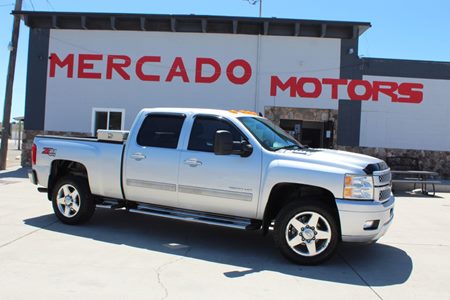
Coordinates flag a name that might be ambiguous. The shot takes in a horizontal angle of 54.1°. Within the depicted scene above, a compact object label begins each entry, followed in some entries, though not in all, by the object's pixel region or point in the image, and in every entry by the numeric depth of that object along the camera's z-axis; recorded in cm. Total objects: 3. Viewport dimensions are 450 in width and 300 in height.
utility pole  1622
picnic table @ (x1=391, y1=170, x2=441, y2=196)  1371
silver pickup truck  550
